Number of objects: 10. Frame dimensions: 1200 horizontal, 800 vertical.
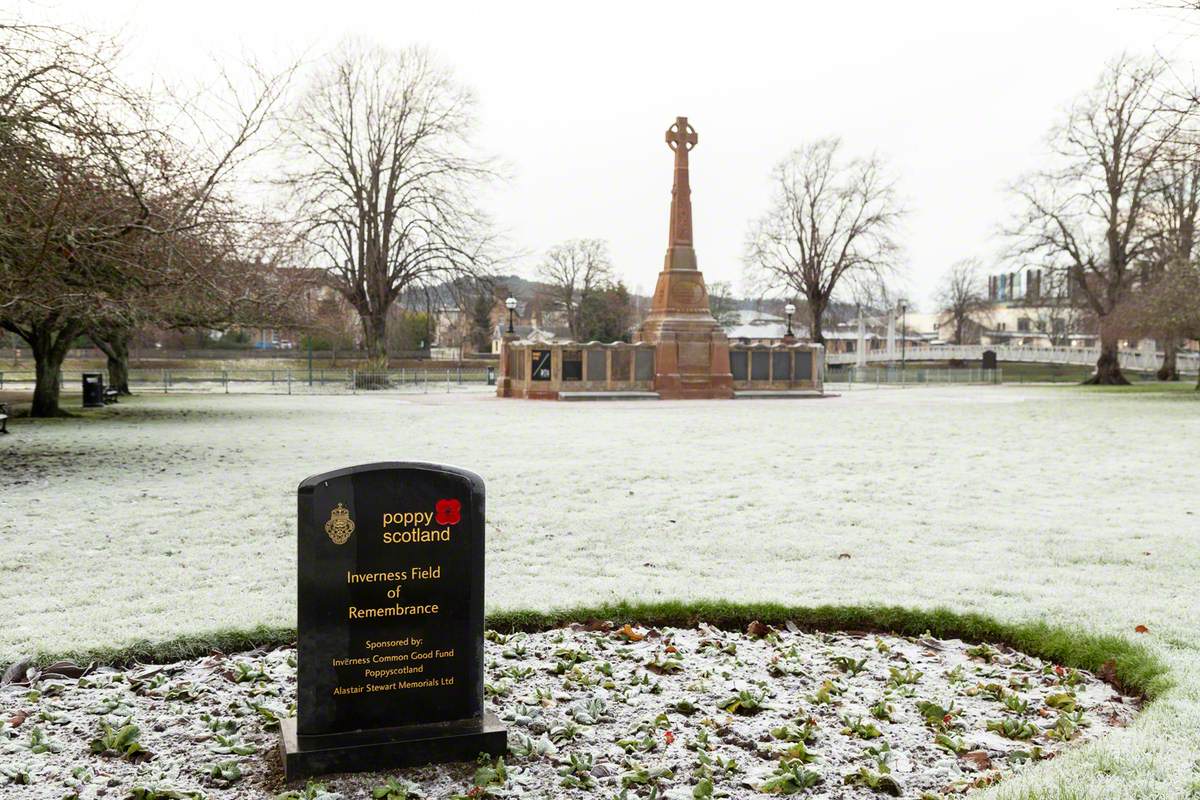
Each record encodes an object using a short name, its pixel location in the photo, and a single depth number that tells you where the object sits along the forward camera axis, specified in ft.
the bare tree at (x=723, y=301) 374.84
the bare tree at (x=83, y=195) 35.06
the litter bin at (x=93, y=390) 96.07
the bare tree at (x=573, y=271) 312.09
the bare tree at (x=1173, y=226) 123.95
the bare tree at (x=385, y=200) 148.46
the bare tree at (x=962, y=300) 369.71
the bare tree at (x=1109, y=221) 147.13
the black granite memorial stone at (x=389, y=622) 13.42
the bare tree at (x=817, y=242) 203.51
